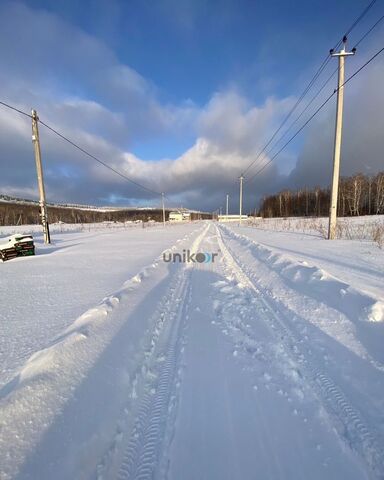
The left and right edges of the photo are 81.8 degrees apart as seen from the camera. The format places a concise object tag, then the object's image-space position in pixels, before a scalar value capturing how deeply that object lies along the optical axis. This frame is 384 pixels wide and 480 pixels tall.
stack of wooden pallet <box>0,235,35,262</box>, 10.26
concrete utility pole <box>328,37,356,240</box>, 12.45
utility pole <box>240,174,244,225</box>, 44.55
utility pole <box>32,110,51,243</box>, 14.34
